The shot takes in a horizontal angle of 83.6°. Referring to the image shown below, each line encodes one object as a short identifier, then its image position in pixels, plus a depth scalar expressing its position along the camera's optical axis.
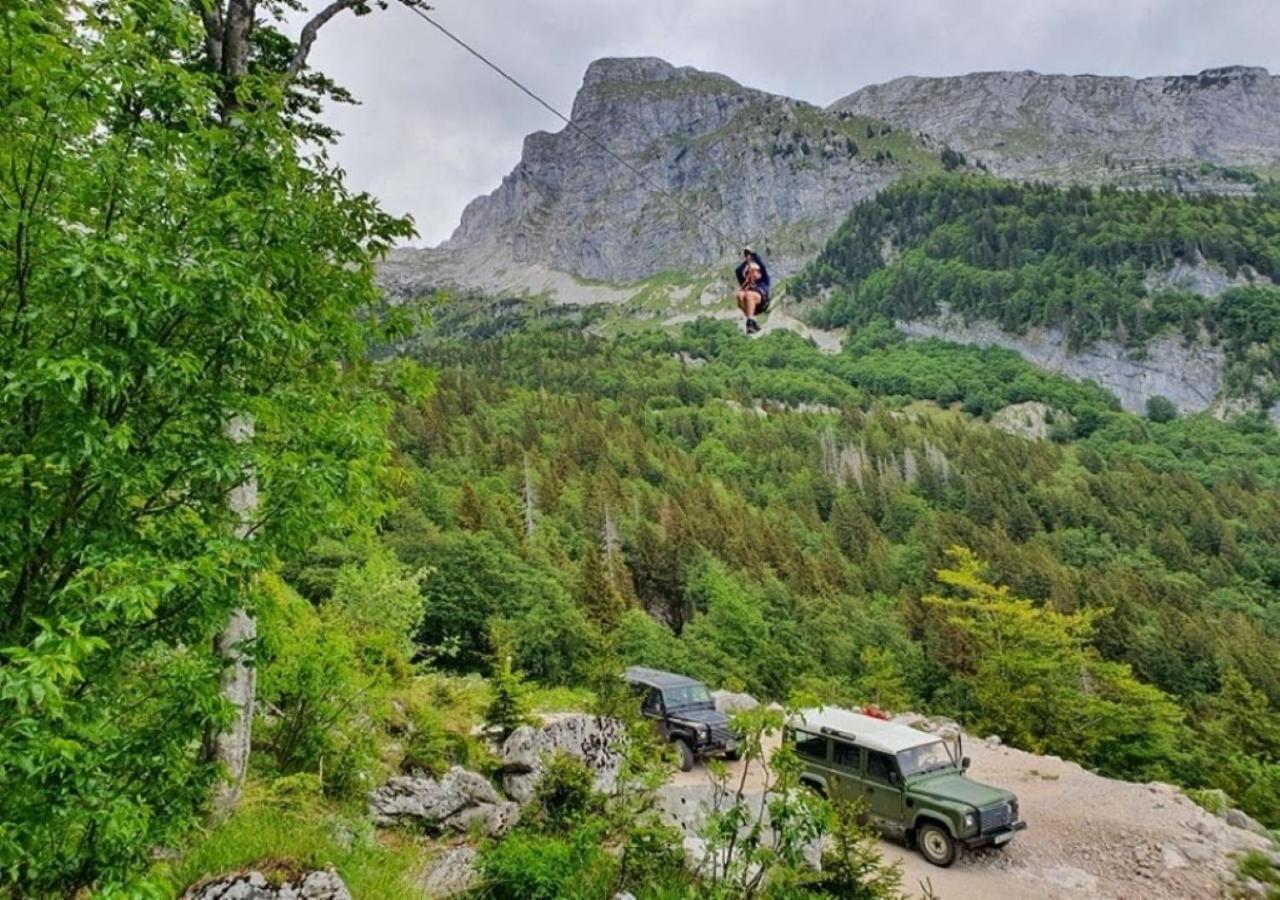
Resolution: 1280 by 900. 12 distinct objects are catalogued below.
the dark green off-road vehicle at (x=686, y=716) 15.76
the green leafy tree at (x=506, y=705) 12.75
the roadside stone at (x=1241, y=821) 15.22
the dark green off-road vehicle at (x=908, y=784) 11.18
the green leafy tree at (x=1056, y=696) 25.50
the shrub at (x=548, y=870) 7.74
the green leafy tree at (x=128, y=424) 3.64
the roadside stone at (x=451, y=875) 7.72
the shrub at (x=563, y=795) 9.77
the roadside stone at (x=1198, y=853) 11.79
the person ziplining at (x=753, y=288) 13.04
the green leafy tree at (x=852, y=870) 7.93
